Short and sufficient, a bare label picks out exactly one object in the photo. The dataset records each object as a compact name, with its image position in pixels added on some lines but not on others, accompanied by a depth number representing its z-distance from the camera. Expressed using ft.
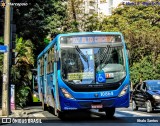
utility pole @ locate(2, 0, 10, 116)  58.79
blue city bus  47.96
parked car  65.77
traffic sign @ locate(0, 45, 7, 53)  57.16
